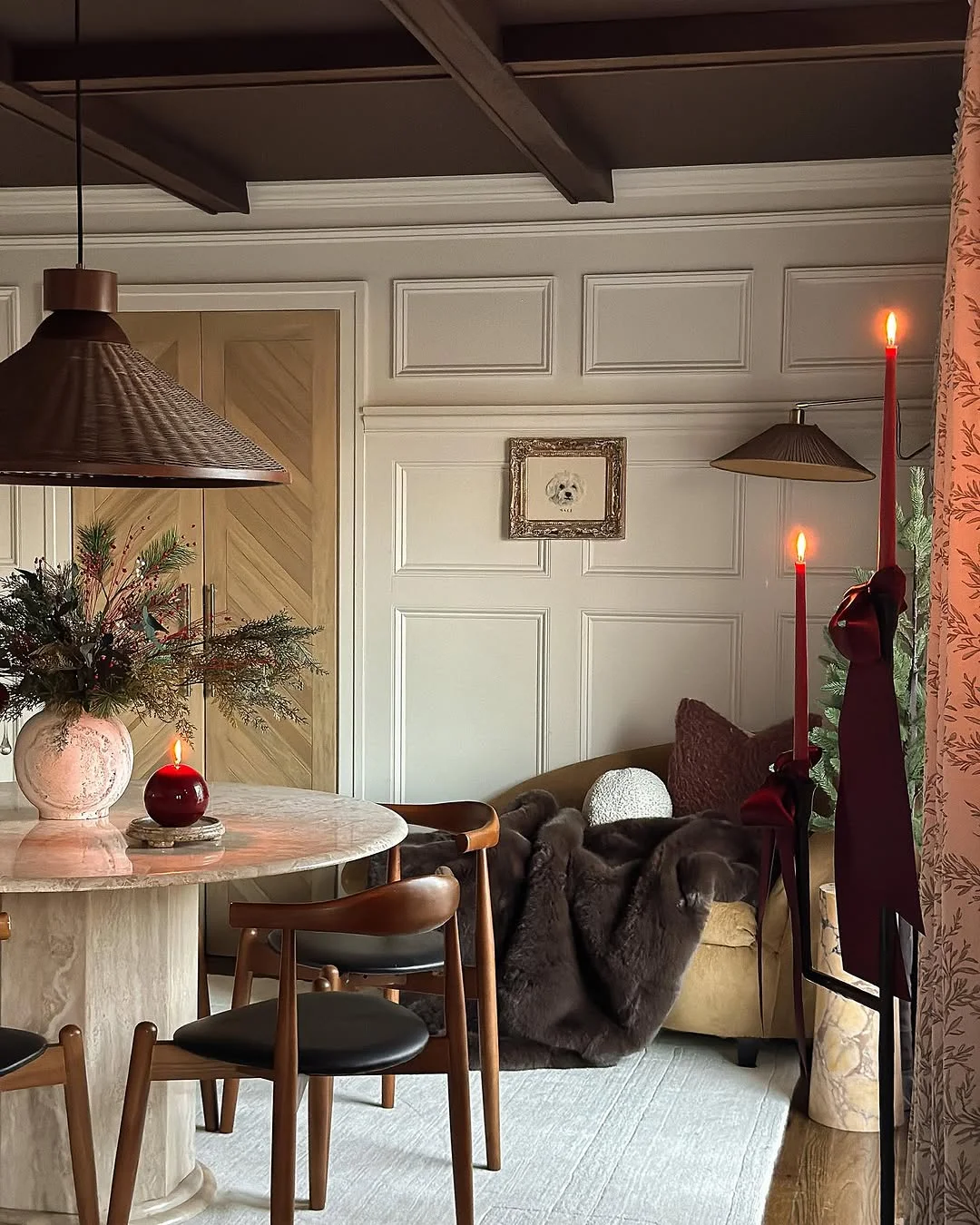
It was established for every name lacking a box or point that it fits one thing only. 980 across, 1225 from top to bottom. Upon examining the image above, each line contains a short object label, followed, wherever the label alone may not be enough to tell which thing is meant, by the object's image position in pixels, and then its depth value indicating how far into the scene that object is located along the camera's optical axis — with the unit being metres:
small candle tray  2.66
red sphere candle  2.71
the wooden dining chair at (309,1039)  2.34
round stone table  2.69
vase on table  2.85
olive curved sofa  3.93
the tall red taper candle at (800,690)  1.40
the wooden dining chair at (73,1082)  2.47
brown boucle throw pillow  4.45
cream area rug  2.96
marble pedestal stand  3.46
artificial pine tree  3.68
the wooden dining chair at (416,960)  3.11
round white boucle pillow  4.41
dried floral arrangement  2.80
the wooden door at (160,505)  5.20
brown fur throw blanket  3.87
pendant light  2.36
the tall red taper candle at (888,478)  1.30
